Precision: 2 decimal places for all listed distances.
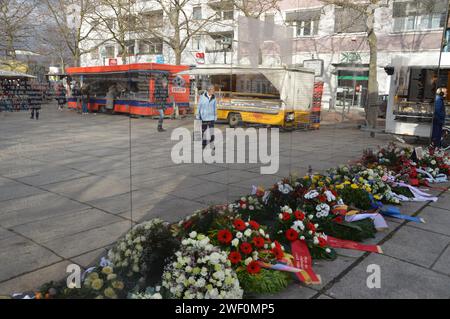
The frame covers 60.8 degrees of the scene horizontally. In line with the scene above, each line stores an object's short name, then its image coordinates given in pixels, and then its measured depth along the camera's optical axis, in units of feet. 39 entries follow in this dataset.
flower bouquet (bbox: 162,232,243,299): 8.94
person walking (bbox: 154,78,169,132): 33.99
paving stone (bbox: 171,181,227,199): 19.48
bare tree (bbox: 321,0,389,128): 35.94
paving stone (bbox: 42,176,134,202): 19.09
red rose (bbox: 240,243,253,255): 10.55
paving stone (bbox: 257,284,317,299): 9.84
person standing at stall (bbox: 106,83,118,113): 57.67
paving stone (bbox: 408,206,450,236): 15.24
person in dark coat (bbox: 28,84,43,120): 58.53
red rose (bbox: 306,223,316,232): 12.72
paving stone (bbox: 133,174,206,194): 20.71
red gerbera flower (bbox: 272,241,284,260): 11.06
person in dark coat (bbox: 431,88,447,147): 33.19
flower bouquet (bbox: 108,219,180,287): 9.68
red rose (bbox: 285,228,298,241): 12.33
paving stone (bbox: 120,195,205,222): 16.06
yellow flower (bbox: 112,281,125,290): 8.66
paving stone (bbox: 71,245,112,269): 11.68
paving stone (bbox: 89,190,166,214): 17.13
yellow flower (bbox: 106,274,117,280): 8.92
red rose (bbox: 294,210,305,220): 13.03
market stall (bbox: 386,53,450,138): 38.68
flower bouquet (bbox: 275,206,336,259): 12.25
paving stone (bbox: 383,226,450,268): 12.43
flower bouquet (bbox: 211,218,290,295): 9.99
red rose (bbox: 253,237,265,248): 10.92
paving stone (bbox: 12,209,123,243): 13.91
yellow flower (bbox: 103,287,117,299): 8.32
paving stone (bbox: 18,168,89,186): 21.61
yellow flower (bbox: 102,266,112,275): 9.19
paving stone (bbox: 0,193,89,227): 15.34
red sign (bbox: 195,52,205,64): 23.20
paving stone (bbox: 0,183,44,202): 18.67
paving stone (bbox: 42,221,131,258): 12.64
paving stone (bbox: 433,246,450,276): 11.56
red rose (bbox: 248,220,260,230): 11.71
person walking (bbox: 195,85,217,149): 27.06
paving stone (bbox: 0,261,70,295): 10.12
